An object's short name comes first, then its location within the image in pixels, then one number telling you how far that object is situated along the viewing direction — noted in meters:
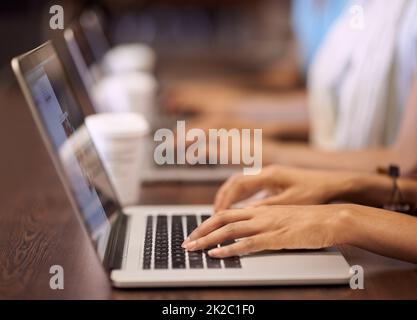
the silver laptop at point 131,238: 1.45
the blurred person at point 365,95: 1.93
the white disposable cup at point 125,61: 3.03
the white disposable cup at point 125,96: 2.43
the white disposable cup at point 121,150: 1.75
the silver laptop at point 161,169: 1.93
